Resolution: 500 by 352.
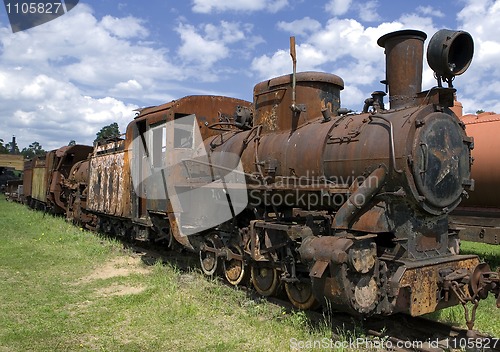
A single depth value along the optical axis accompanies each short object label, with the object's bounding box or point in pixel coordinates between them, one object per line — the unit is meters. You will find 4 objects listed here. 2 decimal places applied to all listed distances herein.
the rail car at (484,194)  9.13
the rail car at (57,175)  20.41
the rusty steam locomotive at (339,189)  5.04
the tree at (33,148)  103.01
